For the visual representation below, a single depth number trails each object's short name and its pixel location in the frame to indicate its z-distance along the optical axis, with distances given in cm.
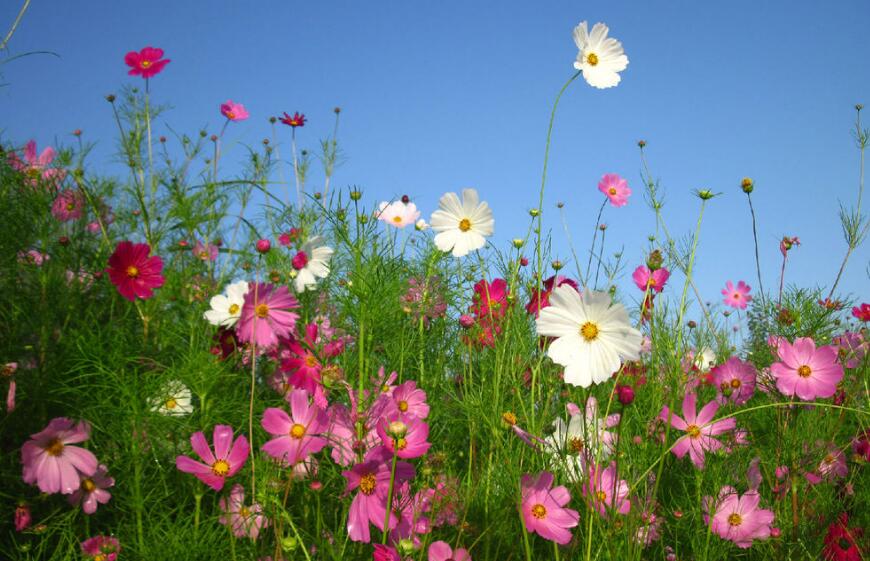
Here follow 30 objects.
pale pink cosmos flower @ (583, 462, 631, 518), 107
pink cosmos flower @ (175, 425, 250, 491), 121
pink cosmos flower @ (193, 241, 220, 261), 195
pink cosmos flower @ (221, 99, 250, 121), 219
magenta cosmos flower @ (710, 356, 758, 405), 173
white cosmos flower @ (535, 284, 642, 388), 105
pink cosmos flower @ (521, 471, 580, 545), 114
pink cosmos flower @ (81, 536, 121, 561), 118
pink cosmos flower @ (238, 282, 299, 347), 143
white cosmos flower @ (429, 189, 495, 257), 156
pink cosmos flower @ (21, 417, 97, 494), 123
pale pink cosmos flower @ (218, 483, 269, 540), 124
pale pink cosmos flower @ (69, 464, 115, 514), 131
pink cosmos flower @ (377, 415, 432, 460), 107
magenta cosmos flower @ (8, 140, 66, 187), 193
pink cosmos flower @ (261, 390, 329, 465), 116
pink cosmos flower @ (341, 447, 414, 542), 108
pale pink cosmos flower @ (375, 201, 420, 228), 222
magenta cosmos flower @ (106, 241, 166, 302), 147
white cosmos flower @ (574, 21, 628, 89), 140
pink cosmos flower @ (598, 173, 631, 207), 225
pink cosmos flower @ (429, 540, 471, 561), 109
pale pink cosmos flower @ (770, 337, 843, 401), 149
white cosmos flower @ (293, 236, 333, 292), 158
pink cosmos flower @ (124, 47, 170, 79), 189
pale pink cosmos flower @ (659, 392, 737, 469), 146
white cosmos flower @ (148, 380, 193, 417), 147
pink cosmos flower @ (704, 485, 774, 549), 133
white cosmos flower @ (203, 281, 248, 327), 160
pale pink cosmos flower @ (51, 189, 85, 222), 184
